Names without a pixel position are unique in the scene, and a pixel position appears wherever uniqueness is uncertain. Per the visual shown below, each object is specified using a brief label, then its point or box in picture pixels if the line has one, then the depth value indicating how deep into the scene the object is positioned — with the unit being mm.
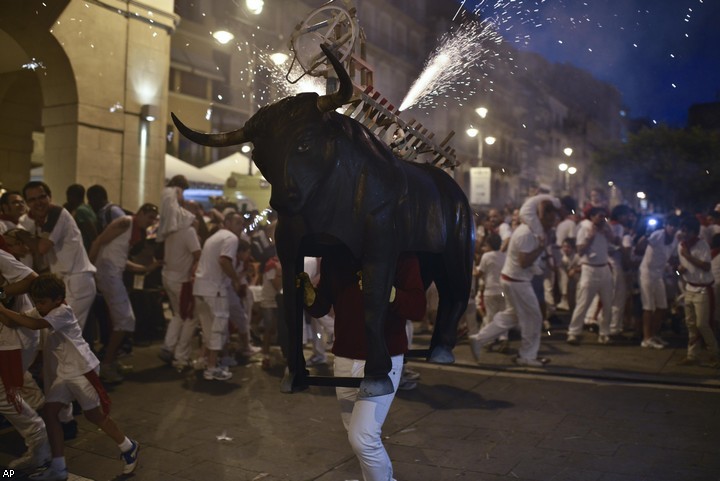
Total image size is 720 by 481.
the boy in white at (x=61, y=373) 4441
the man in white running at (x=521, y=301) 7855
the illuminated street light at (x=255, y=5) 8078
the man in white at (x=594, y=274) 9430
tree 29875
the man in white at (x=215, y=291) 7273
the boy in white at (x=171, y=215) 7648
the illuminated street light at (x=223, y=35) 8781
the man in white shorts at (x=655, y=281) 9141
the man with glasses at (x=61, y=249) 5875
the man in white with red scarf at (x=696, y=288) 8047
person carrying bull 3115
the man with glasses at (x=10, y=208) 5824
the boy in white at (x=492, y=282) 9117
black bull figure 2633
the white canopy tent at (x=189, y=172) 14234
